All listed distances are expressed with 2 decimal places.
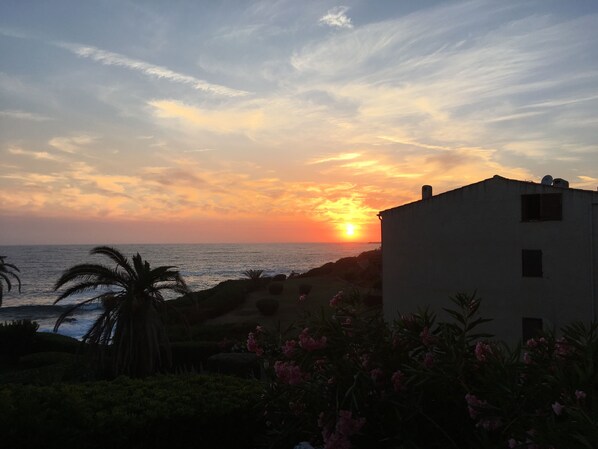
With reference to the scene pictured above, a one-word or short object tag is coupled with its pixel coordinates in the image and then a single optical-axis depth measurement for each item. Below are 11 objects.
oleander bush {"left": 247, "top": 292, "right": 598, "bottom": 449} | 4.33
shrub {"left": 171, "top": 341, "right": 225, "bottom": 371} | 22.36
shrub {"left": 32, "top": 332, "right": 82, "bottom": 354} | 25.16
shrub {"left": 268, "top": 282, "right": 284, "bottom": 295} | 46.69
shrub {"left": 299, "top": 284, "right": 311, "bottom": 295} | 44.87
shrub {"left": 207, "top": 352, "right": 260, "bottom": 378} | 18.44
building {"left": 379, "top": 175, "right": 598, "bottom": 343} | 18.27
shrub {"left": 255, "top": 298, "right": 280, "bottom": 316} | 38.56
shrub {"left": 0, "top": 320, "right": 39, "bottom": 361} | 24.69
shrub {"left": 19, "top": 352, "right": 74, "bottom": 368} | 21.75
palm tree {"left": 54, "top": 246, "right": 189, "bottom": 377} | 15.78
